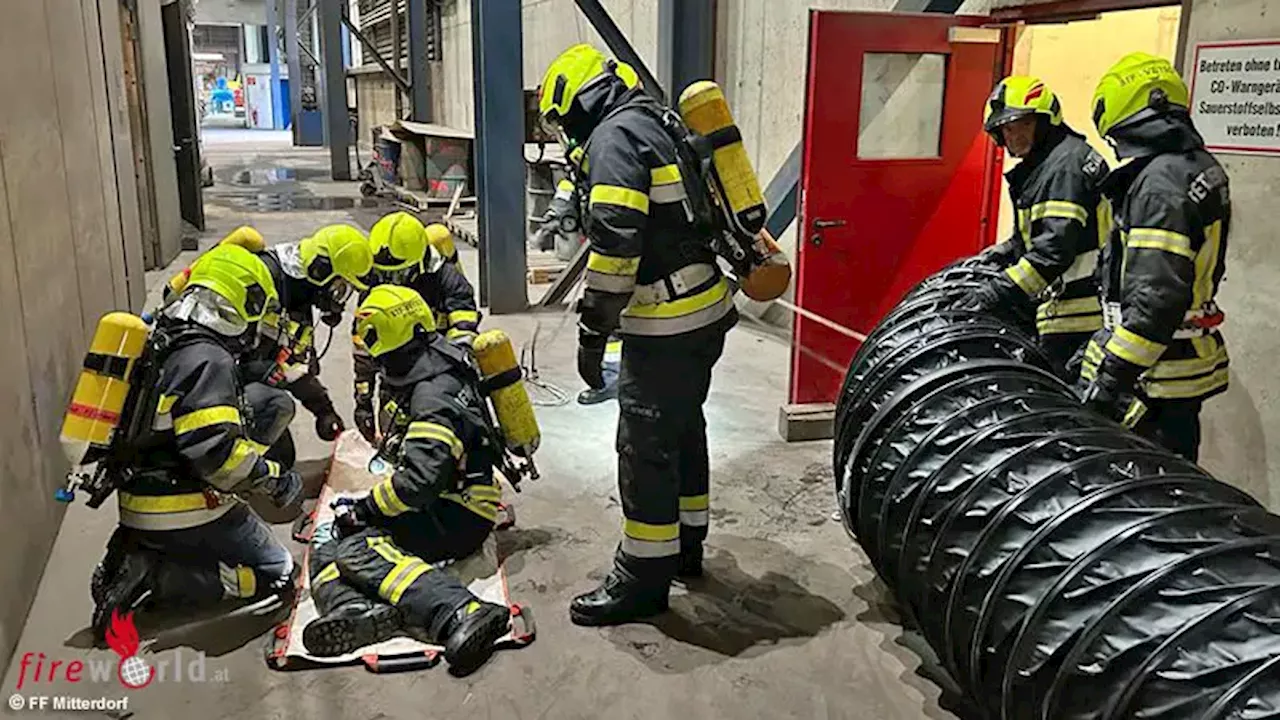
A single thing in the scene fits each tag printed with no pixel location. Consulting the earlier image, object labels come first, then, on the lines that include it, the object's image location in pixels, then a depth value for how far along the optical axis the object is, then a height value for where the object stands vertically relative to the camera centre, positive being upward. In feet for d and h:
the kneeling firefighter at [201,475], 9.62 -3.37
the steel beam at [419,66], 48.91 +2.45
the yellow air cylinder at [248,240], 12.97 -1.53
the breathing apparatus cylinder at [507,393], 11.66 -3.05
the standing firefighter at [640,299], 9.51 -1.70
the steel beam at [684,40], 23.30 +1.76
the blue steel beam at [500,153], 21.95 -0.76
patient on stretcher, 9.65 -4.11
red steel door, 14.66 -0.70
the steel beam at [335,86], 50.70 +1.51
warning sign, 10.76 +0.27
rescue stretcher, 9.53 -4.89
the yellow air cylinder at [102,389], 9.18 -2.40
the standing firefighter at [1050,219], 11.36 -1.07
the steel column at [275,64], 81.82 +5.28
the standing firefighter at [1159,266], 9.24 -1.31
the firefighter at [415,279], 13.41 -2.15
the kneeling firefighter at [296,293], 12.62 -2.18
